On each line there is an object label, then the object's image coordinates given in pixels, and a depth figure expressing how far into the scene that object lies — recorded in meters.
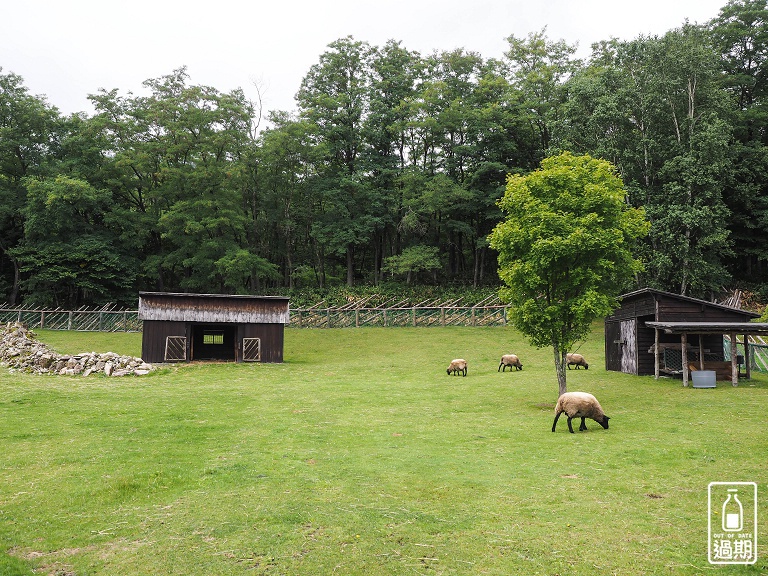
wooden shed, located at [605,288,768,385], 27.17
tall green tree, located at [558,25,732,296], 45.12
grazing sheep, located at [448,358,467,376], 30.02
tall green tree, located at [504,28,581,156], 61.97
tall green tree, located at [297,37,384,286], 66.25
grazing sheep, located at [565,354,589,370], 32.00
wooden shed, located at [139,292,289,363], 36.03
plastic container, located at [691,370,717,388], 24.58
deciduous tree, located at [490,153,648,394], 20.23
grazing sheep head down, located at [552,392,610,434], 16.20
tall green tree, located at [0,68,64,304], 63.22
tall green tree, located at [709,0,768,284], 52.44
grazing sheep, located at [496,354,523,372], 31.34
